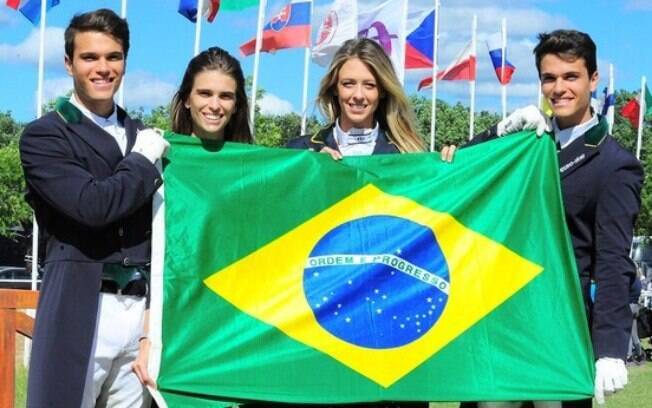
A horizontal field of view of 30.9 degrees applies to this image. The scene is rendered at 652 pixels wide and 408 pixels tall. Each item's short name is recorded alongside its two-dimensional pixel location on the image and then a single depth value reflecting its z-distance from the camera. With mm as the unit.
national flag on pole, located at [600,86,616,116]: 36641
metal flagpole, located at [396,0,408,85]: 24102
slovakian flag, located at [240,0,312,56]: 24719
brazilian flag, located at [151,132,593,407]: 5695
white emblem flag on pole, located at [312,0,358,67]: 24359
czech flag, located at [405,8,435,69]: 28953
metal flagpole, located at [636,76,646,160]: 40009
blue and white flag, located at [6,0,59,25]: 23406
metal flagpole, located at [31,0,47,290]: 24266
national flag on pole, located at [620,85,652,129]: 43156
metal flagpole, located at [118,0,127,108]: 23348
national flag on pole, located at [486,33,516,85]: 32906
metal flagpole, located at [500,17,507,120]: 32844
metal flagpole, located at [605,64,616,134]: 38569
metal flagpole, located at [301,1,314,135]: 26172
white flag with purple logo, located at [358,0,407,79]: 24875
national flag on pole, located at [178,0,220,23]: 23356
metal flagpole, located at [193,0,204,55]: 23297
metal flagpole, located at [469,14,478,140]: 32062
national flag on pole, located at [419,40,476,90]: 31938
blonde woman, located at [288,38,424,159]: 6152
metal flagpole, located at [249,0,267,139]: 24719
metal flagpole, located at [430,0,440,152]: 29141
